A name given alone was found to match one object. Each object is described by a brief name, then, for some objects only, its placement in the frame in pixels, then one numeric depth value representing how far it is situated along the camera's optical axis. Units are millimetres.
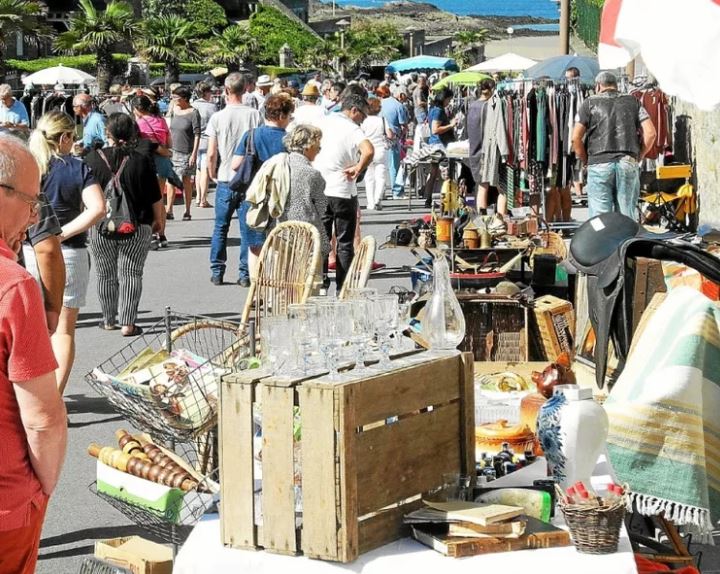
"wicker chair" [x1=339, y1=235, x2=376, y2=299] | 9768
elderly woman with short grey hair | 13527
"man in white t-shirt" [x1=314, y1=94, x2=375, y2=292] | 15559
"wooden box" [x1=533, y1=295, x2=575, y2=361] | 10192
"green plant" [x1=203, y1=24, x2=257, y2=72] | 125207
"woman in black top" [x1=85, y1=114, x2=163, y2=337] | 14462
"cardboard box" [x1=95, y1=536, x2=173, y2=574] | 6285
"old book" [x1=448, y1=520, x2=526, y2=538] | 4980
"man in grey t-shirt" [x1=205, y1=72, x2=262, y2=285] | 17948
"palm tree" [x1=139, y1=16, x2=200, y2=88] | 104801
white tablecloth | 4853
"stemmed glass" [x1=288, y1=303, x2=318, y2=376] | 5096
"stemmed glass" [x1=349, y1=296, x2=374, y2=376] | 5174
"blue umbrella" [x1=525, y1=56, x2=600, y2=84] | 30679
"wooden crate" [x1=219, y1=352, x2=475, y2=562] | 4819
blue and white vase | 5416
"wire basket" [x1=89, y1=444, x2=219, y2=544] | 5938
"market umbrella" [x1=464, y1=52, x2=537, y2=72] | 41459
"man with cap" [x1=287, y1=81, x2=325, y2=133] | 20155
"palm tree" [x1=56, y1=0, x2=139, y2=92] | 92797
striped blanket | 5950
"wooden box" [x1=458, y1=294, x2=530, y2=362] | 10359
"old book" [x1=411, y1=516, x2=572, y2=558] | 4926
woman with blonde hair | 10982
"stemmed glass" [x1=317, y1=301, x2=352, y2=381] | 5107
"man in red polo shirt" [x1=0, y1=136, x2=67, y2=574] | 4767
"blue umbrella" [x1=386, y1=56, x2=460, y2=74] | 70221
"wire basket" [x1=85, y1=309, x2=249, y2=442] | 6388
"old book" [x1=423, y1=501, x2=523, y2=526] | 5001
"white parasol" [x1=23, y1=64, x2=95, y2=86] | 57202
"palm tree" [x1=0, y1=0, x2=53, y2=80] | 84026
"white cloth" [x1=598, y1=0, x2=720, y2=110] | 6123
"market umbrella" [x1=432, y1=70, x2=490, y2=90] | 45522
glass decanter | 5783
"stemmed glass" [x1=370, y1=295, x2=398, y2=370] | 5278
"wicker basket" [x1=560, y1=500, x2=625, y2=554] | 4905
